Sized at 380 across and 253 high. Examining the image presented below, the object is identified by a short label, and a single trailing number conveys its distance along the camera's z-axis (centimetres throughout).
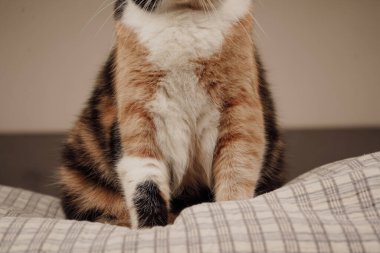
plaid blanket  77
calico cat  100
